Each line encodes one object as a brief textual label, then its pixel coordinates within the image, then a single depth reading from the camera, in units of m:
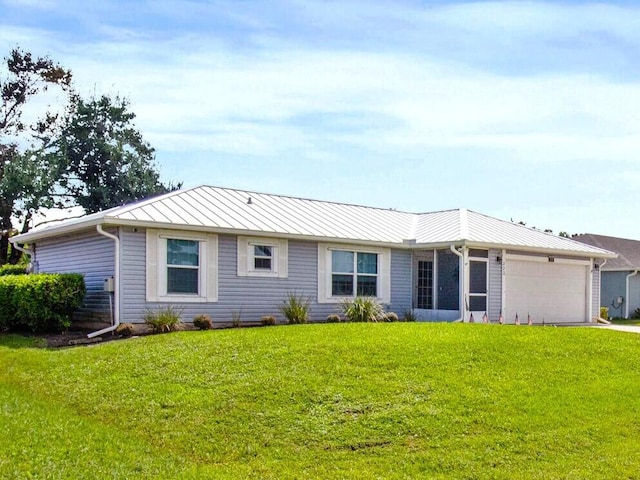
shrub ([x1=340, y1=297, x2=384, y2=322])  18.19
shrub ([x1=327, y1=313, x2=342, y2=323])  18.30
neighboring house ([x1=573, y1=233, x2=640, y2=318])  31.69
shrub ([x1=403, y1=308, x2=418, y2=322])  20.00
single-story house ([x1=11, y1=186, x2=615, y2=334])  16.39
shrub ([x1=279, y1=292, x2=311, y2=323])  17.58
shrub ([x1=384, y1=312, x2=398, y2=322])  19.41
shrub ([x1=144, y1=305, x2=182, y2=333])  15.45
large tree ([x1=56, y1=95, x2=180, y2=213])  32.41
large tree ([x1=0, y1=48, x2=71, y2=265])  30.03
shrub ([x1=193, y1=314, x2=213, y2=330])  16.14
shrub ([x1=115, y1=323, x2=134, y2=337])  15.23
